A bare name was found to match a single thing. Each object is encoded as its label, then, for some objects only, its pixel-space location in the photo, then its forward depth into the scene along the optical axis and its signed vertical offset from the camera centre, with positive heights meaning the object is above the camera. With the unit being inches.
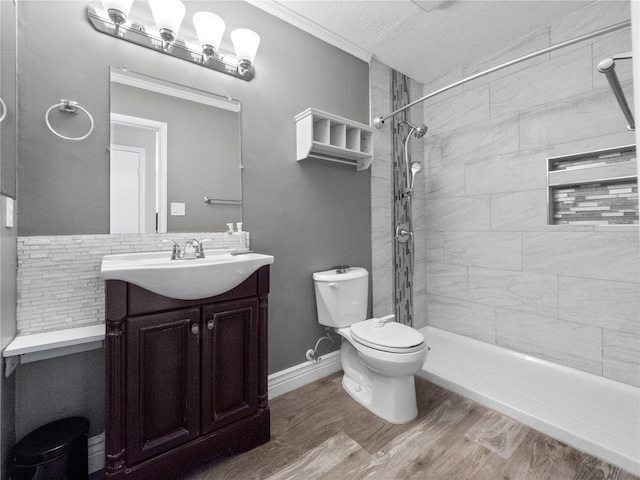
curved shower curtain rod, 51.7 +39.8
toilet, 58.4 -22.3
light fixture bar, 49.4 +38.5
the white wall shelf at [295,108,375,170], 69.3 +27.4
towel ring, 45.5 +22.3
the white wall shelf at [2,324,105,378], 39.5 -14.3
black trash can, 38.6 -29.1
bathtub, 51.9 -35.9
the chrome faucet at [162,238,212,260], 52.6 -1.3
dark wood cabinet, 40.6 -21.5
